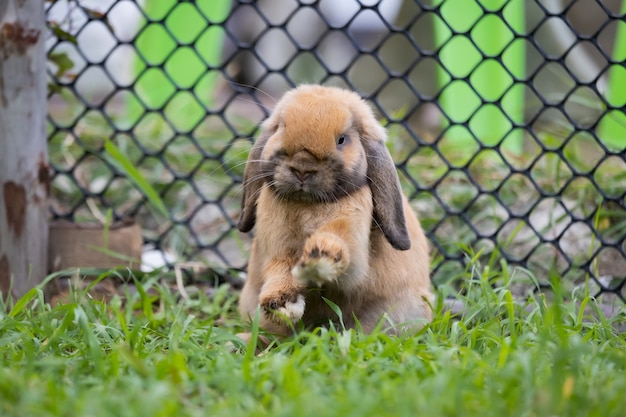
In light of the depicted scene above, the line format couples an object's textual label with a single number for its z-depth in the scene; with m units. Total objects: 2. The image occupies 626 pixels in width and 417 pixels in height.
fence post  6.02
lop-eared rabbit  4.54
